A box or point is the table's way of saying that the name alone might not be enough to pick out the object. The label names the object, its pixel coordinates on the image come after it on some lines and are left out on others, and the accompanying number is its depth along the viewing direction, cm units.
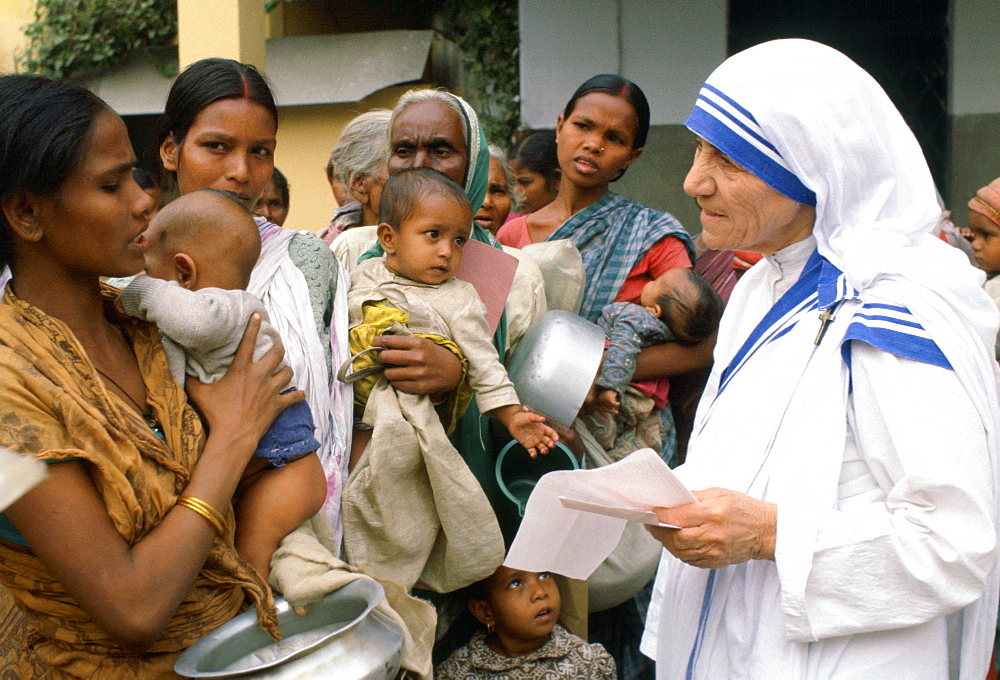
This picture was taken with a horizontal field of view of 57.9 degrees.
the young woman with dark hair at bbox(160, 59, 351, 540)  234
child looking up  291
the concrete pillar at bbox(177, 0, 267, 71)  664
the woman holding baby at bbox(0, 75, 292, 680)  151
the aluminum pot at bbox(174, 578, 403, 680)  148
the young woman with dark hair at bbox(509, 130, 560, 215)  513
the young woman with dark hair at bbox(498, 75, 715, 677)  318
